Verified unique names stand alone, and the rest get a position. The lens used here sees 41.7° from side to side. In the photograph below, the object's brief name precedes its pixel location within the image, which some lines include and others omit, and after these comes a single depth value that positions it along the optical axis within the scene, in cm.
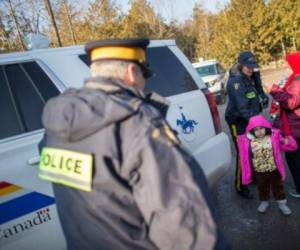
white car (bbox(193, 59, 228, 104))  1538
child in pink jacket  401
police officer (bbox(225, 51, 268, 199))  427
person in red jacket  405
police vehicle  247
